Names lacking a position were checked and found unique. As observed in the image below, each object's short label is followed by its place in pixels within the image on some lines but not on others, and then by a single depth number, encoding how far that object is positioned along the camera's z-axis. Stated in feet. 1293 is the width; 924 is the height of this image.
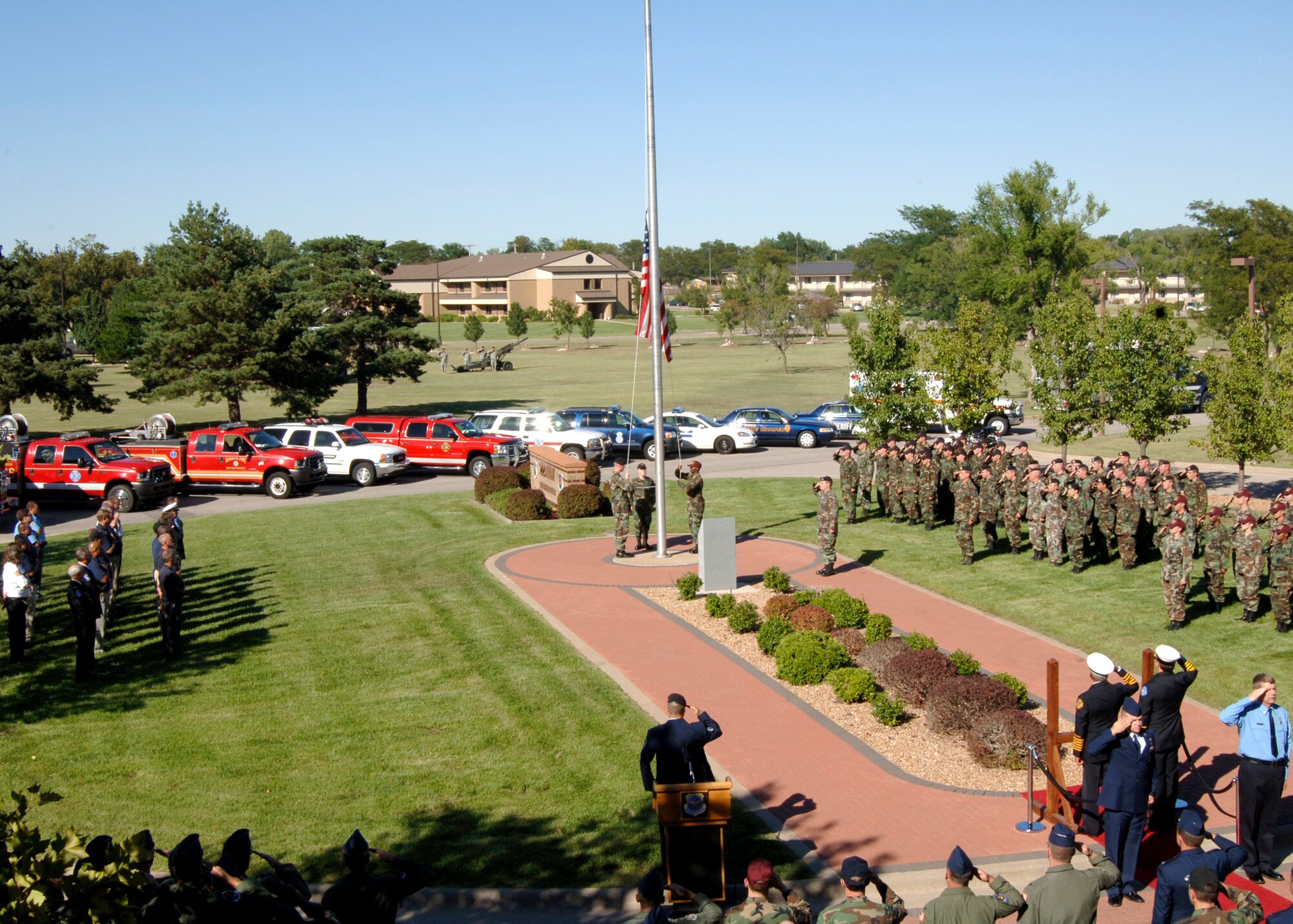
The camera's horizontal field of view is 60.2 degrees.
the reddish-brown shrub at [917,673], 41.75
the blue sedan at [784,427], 125.49
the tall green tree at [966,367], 87.25
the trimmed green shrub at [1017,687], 40.22
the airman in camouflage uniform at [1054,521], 61.21
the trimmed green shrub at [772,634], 48.37
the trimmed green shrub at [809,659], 44.96
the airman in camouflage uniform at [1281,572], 47.65
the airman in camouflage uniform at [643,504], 67.31
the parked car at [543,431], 111.65
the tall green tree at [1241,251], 204.64
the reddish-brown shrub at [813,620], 49.11
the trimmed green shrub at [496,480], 90.89
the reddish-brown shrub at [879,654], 44.62
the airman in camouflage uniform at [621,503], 67.41
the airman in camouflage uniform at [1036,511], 63.31
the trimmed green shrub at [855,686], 42.34
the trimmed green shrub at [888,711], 40.55
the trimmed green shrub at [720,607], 53.88
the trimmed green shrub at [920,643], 44.45
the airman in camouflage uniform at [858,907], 20.34
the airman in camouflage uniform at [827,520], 61.21
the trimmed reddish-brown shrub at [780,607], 51.26
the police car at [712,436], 122.42
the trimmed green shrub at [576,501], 82.64
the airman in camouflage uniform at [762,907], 20.36
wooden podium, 27.04
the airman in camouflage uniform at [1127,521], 59.26
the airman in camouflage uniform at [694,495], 68.28
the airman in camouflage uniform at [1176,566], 49.08
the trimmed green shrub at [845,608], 49.75
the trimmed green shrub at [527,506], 83.10
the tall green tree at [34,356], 134.10
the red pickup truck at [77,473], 93.76
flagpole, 60.34
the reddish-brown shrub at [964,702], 38.81
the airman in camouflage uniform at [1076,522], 60.13
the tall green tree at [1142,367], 81.20
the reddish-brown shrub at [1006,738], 36.58
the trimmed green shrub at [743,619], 51.42
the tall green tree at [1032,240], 197.06
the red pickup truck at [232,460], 98.84
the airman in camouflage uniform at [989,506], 66.08
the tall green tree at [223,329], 138.51
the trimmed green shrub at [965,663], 42.37
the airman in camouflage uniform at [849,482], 78.28
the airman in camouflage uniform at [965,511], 64.03
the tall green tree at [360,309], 153.79
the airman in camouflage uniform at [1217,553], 50.67
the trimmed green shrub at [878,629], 47.80
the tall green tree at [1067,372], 83.41
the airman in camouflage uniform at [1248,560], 48.98
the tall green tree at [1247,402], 73.05
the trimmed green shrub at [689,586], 57.06
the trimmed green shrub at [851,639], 46.85
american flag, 60.85
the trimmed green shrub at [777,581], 56.90
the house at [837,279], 522.06
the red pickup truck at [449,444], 106.73
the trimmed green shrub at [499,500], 87.04
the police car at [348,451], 105.40
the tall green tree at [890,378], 86.99
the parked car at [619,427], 117.50
